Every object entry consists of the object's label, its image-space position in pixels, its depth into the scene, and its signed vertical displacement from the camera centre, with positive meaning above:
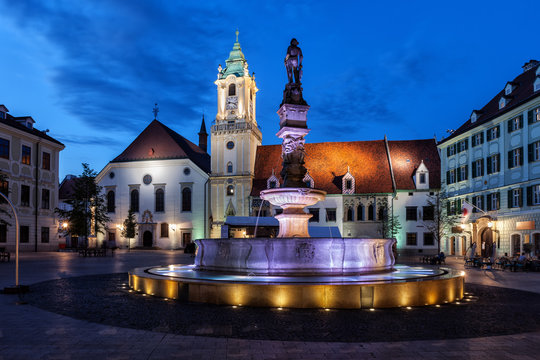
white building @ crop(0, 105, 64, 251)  39.38 +2.62
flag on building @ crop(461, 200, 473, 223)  33.52 -0.26
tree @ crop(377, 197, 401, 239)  47.29 -1.36
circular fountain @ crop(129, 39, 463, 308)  9.91 -1.68
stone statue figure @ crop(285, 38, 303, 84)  17.17 +5.38
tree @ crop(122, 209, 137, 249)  55.47 -2.28
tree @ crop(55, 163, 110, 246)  37.62 +0.29
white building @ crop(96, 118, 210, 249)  56.81 +1.98
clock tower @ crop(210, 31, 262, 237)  55.03 +7.60
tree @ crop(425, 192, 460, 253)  40.94 -0.99
